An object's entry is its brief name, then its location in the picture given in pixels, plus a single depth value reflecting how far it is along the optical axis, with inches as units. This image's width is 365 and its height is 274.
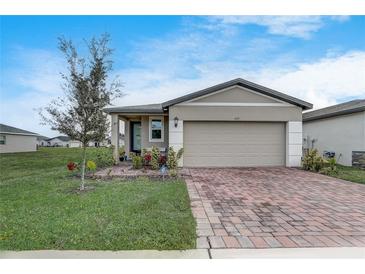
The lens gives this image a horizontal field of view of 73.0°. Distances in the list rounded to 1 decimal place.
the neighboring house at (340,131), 502.0
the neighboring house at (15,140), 1079.0
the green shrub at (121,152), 580.1
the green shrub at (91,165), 358.6
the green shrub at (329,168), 413.1
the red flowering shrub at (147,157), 460.0
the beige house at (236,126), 473.7
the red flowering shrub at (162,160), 440.1
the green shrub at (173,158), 441.4
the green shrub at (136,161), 453.4
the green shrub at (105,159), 508.8
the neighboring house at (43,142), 3053.6
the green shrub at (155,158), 445.4
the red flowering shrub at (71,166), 353.2
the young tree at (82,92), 279.6
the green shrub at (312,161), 438.6
